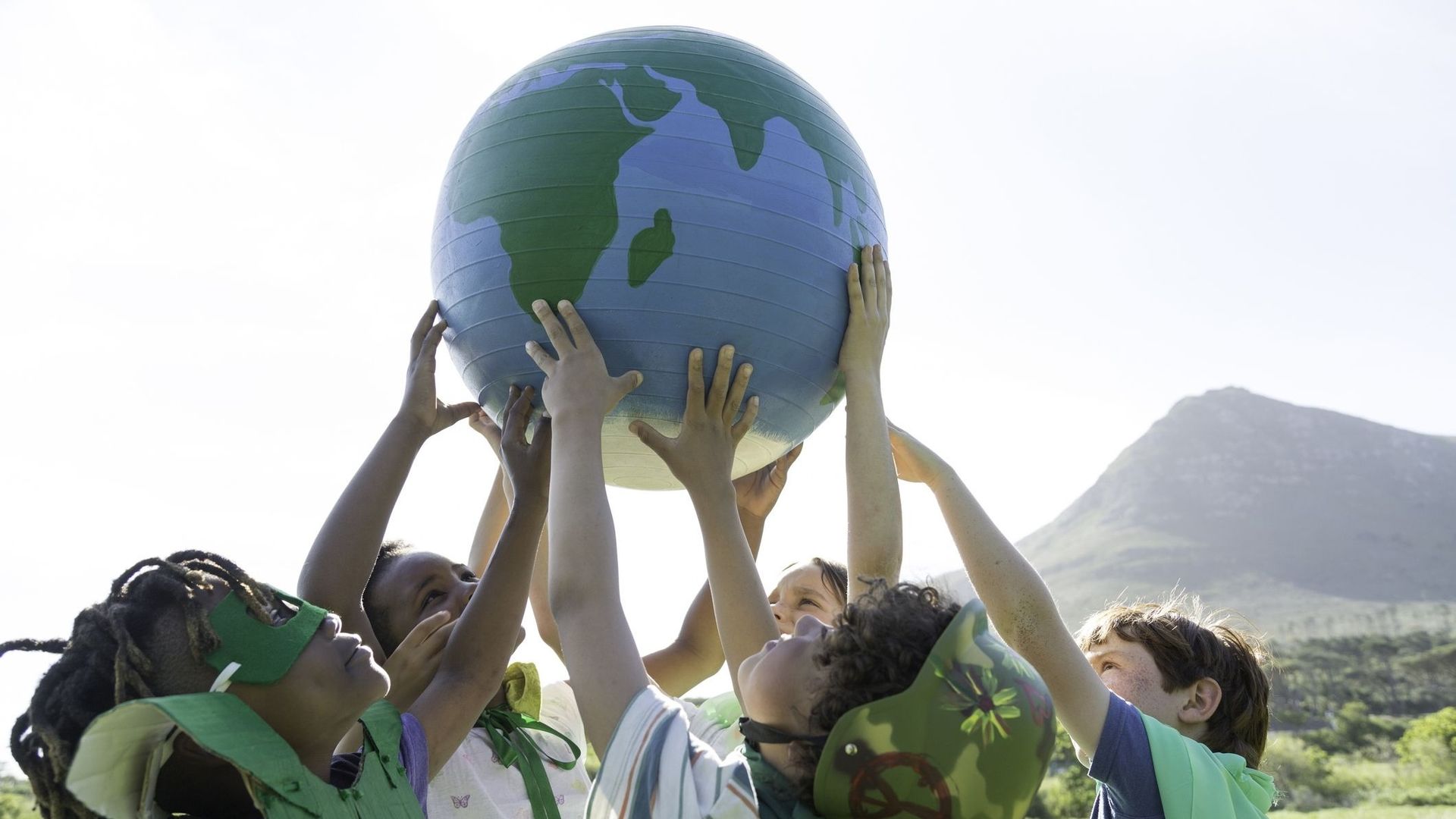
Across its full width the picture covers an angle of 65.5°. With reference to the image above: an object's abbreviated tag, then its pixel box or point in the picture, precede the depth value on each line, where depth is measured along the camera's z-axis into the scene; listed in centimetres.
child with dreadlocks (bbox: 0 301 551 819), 192
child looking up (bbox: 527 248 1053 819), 187
